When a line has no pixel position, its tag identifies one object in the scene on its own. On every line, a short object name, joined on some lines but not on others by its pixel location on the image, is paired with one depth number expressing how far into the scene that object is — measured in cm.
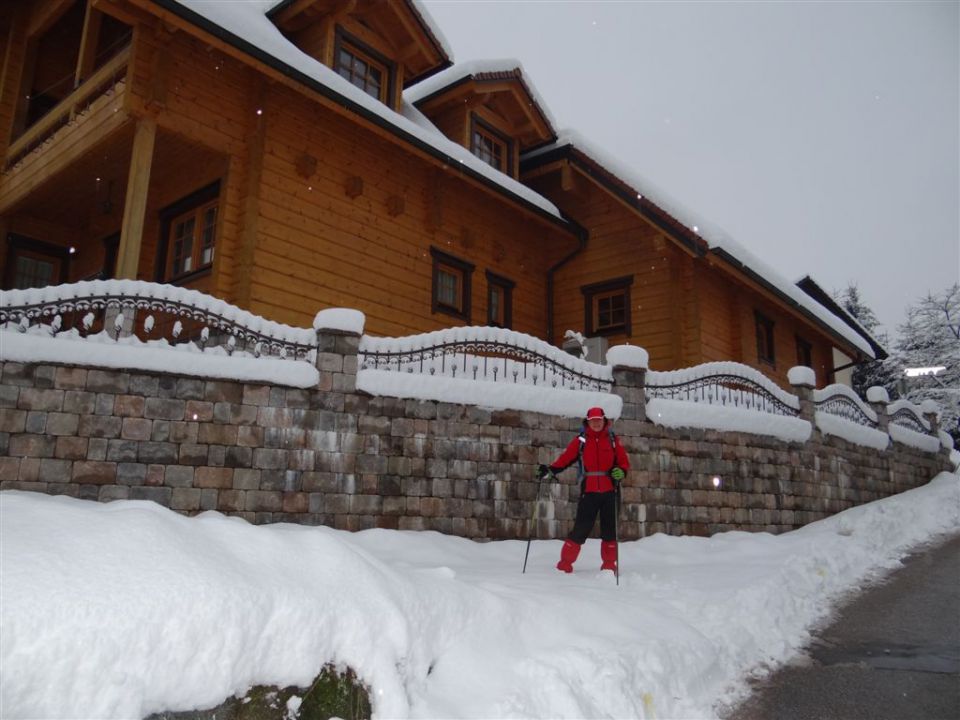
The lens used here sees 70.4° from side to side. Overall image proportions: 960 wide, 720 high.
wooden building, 1020
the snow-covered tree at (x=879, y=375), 2878
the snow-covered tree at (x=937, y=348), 2550
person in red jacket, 708
